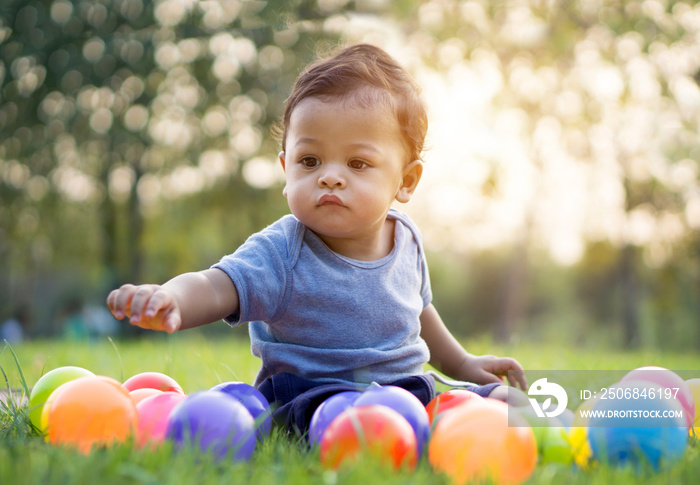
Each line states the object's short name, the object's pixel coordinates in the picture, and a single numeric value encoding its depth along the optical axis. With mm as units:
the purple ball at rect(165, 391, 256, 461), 773
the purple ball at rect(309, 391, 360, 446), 814
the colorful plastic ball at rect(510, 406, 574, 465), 813
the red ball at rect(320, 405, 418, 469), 750
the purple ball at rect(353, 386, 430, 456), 811
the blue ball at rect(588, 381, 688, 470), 789
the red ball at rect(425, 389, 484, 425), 885
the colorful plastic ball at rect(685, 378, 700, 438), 938
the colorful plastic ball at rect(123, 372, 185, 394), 1001
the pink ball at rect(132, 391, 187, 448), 800
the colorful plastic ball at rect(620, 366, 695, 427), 948
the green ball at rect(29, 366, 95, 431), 918
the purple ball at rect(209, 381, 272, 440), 850
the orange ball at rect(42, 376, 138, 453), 790
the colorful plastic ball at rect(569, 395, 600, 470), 814
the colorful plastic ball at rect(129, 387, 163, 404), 925
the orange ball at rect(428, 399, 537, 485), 734
